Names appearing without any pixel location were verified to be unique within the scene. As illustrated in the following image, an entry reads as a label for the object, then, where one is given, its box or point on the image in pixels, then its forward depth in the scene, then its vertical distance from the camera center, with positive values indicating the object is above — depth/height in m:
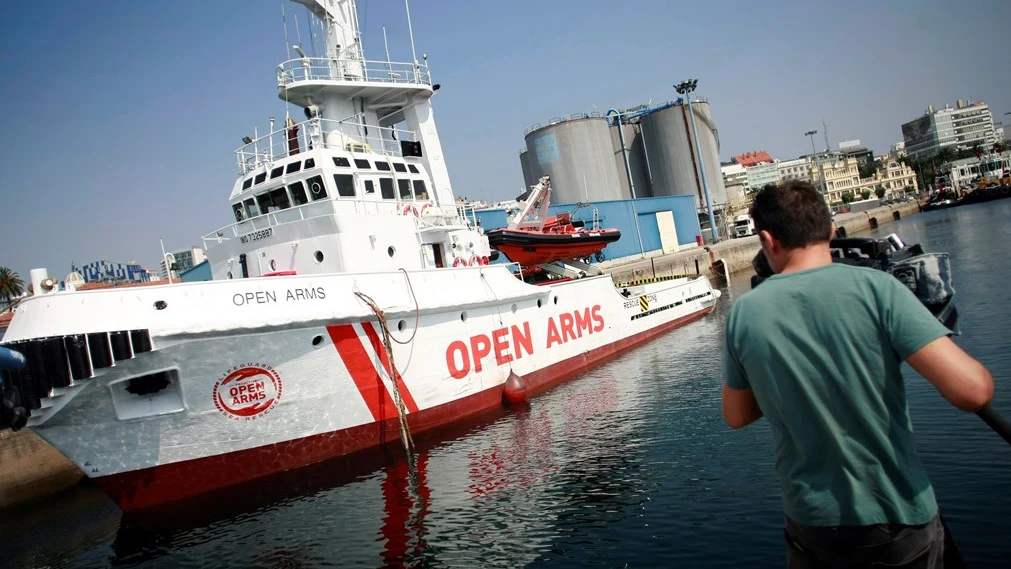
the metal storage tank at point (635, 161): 57.25 +8.37
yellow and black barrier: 22.84 -1.22
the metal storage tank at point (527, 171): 54.04 +8.91
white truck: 53.84 +0.05
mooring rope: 10.12 -1.47
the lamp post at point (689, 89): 50.84 +12.73
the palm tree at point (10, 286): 32.56 +4.78
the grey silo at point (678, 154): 54.66 +7.84
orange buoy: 12.70 -2.38
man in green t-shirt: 1.95 -0.59
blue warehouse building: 37.44 +1.92
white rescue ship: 8.26 -0.17
